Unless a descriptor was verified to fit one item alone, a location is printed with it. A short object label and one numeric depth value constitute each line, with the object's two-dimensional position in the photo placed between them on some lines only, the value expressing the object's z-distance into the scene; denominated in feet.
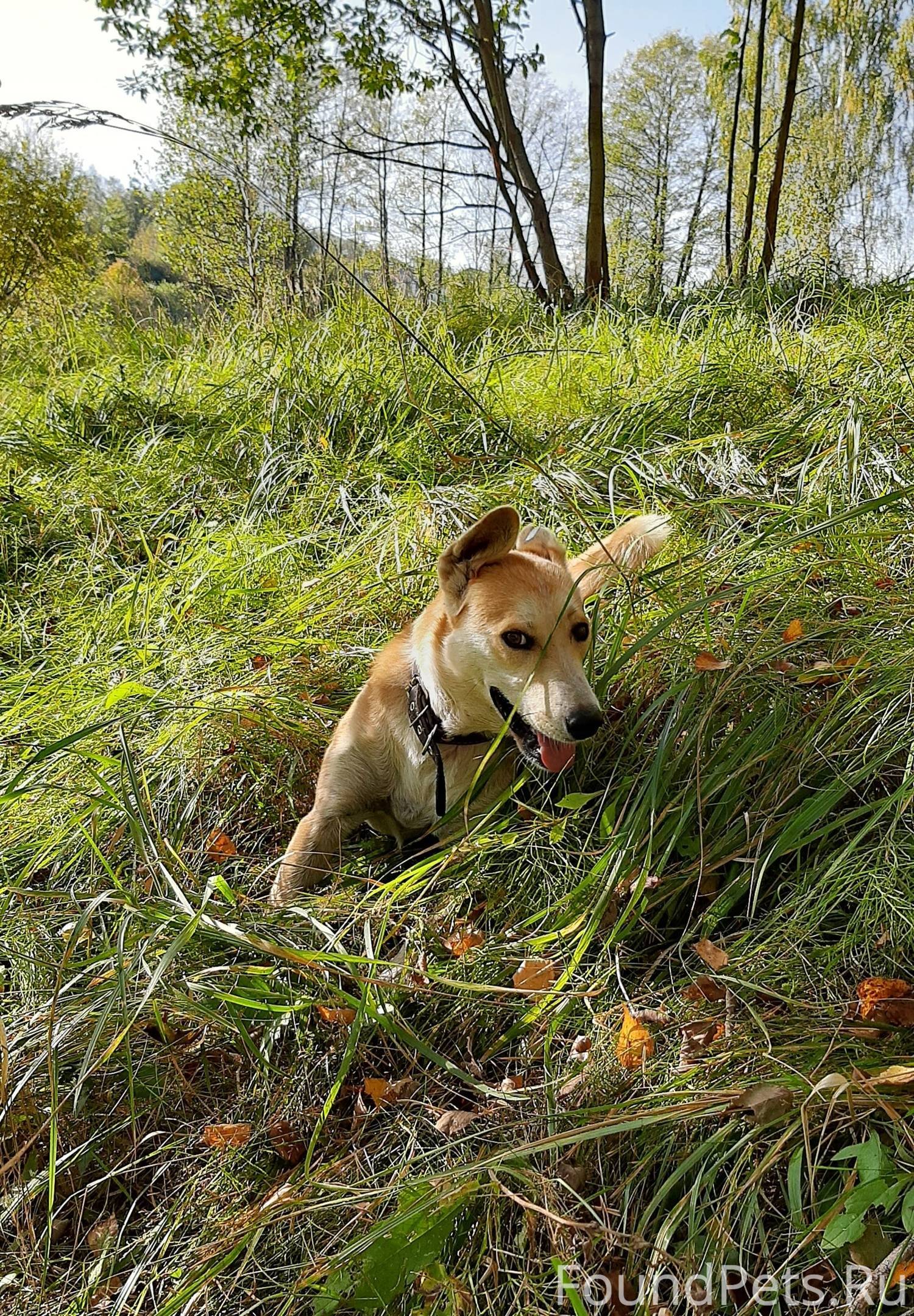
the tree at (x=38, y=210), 38.23
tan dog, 2.54
